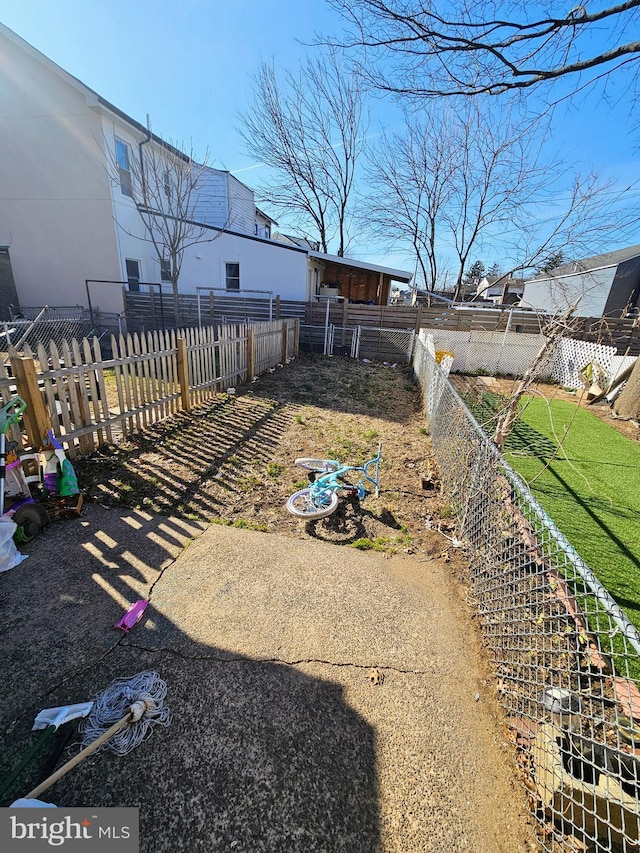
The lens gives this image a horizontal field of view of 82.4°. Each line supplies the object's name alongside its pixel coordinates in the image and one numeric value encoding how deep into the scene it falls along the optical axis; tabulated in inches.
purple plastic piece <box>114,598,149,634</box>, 98.0
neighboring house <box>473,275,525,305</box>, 1752.2
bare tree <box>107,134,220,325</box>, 517.0
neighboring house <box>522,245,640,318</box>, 852.0
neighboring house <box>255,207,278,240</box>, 948.0
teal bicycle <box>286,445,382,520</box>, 153.3
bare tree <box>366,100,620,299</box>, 856.3
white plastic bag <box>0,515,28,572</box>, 114.5
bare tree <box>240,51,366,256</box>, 875.4
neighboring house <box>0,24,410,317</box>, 500.7
